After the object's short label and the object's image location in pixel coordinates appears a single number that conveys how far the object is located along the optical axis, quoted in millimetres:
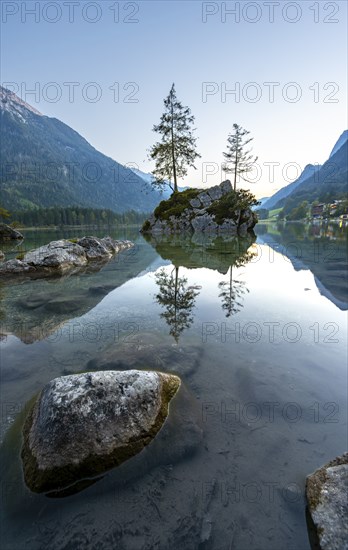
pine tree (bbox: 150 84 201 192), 50188
